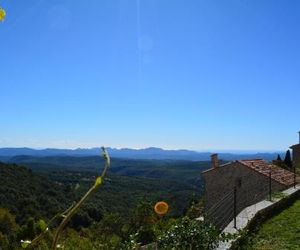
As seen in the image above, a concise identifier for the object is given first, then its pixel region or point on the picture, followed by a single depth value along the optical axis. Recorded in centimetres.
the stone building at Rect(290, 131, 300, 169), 2235
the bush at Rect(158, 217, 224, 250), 315
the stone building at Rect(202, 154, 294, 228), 975
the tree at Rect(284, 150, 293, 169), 2130
